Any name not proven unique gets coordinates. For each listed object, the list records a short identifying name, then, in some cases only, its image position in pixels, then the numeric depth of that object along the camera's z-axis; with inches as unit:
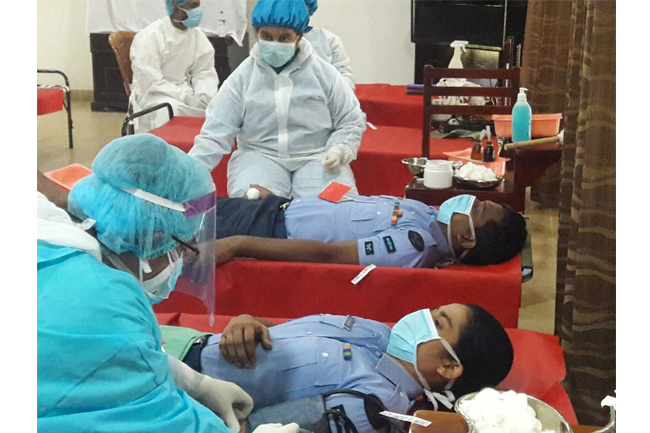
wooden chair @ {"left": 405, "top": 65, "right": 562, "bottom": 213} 104.3
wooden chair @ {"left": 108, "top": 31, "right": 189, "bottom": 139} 177.2
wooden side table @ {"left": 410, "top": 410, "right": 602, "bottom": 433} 48.3
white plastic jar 105.2
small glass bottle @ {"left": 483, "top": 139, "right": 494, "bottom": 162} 116.6
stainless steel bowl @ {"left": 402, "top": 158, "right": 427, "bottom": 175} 113.3
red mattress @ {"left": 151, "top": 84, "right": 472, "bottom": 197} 138.3
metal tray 104.8
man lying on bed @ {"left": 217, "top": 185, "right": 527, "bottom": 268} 90.2
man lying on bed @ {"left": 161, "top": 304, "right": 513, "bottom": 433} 64.8
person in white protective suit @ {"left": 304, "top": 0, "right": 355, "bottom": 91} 166.1
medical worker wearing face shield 40.3
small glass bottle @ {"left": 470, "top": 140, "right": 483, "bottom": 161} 118.2
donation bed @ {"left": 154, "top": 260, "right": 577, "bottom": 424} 86.4
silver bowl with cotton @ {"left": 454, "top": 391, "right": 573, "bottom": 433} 49.7
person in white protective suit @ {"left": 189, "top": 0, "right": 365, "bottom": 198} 111.4
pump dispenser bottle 115.8
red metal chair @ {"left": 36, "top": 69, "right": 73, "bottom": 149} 187.1
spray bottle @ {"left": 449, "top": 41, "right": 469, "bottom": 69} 175.9
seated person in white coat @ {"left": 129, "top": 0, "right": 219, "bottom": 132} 172.1
